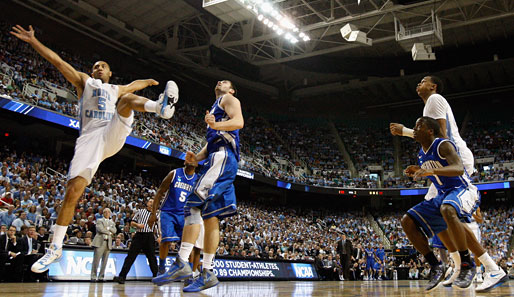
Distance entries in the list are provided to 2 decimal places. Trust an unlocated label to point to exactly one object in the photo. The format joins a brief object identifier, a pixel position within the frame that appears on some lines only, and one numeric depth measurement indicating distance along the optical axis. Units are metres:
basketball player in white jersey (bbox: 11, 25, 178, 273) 3.50
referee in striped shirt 7.44
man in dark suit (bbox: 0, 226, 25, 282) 7.18
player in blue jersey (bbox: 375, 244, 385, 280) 17.52
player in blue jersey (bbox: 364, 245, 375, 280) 16.92
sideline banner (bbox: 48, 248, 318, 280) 7.89
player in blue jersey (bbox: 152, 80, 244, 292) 3.54
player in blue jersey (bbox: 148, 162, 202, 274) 5.84
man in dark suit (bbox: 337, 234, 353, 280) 14.24
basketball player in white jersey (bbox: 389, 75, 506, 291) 3.99
